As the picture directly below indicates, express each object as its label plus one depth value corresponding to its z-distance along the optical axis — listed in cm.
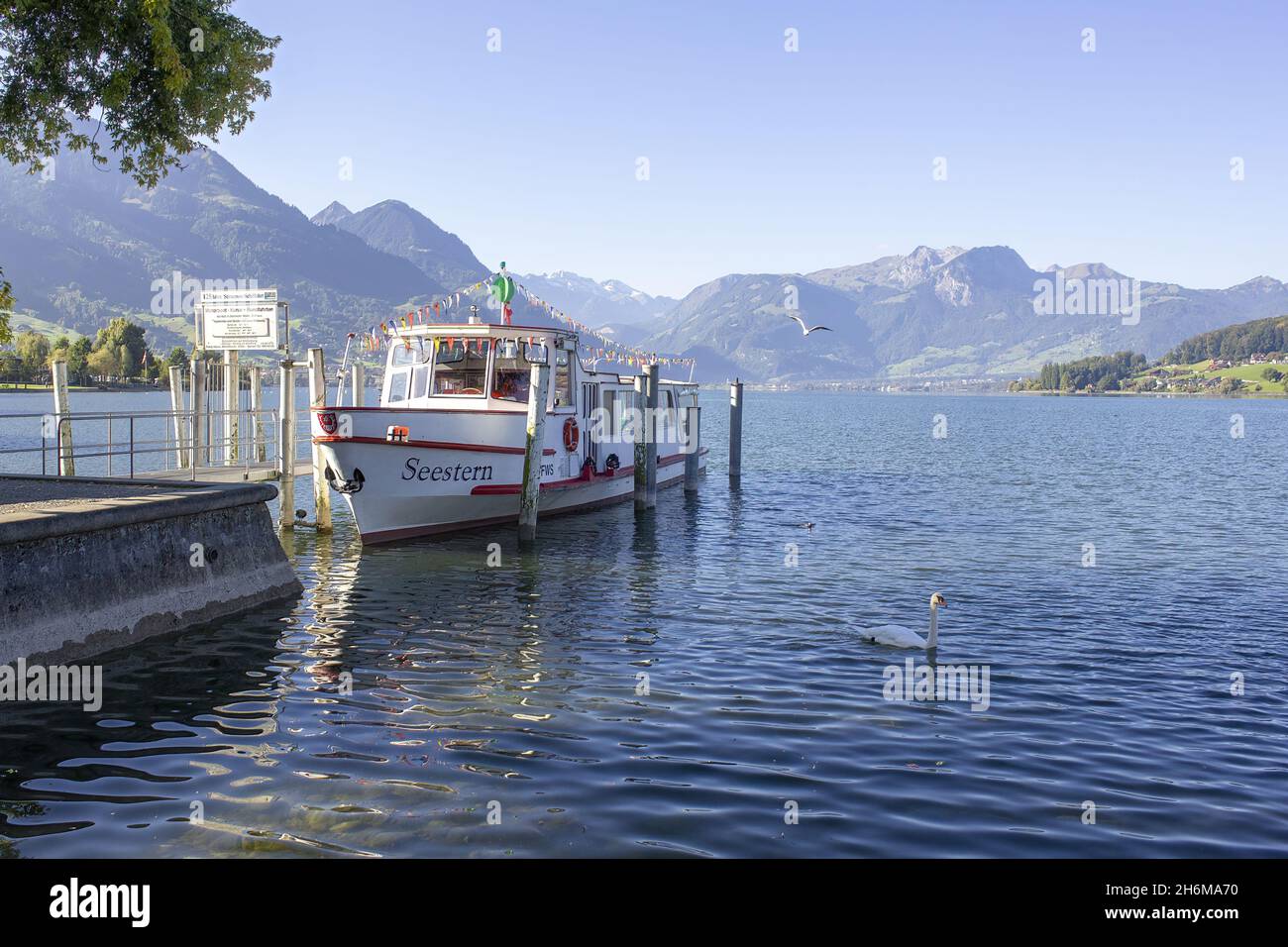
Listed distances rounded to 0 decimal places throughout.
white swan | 1375
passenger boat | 2181
